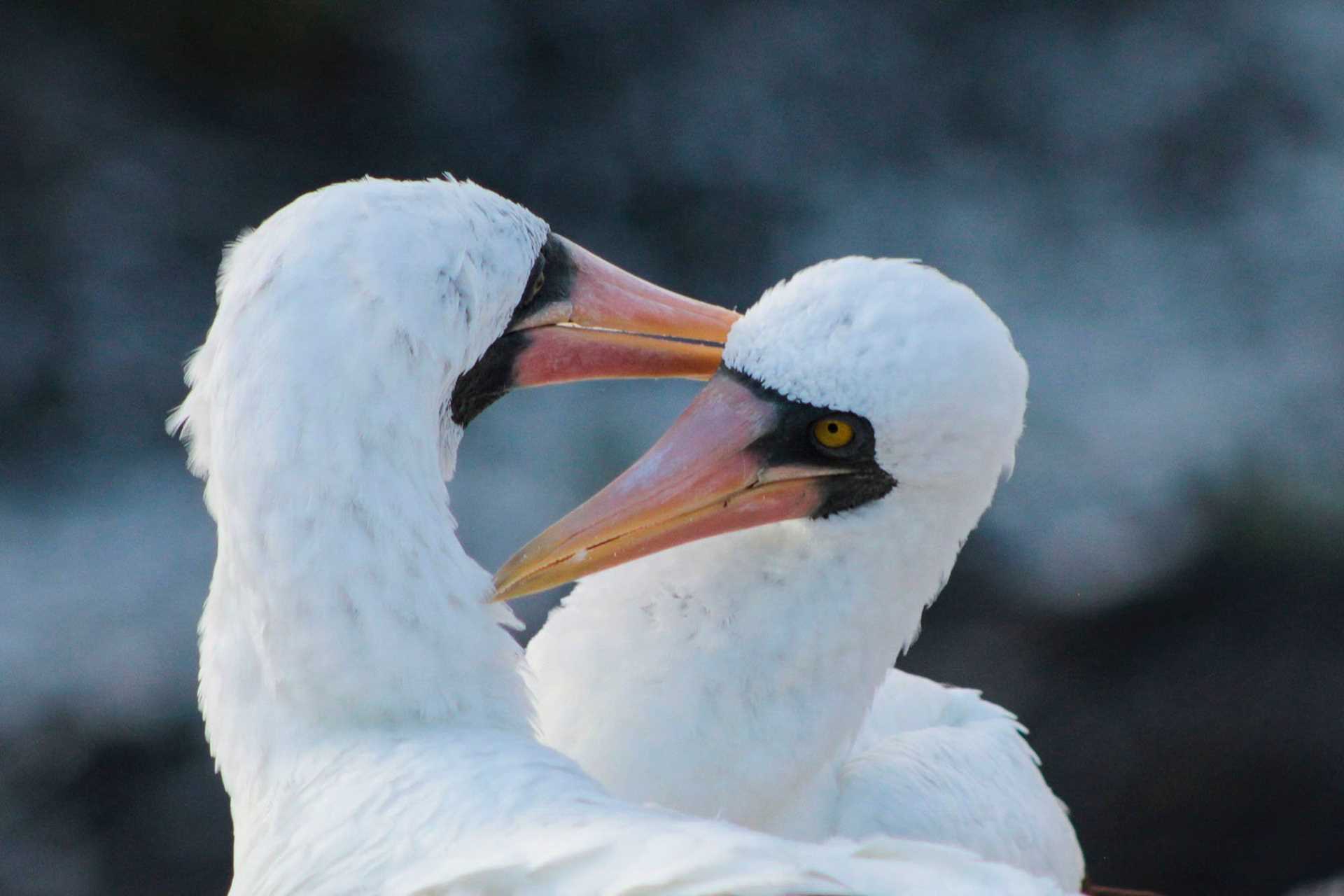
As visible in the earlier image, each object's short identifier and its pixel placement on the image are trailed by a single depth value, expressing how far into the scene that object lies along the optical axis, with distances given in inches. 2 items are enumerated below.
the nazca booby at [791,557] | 192.9
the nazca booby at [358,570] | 167.8
